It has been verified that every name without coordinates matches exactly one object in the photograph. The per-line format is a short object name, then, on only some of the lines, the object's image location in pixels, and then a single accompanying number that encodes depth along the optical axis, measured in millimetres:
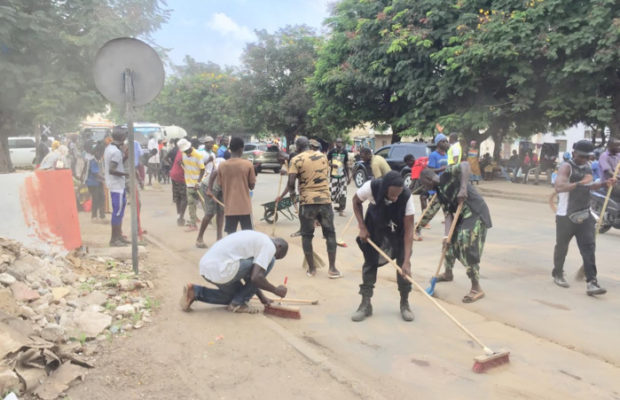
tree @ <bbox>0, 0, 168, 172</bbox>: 12883
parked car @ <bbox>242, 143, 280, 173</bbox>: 26609
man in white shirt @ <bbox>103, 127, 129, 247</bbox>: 6891
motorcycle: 8672
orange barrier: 5762
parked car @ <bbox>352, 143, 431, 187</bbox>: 15633
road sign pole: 5277
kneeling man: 4426
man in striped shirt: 9133
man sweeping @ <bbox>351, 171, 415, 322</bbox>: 4336
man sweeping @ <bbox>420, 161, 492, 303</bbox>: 5105
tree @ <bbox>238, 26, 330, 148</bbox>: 30750
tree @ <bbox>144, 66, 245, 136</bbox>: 41469
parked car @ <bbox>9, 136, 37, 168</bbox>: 25909
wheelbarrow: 9953
